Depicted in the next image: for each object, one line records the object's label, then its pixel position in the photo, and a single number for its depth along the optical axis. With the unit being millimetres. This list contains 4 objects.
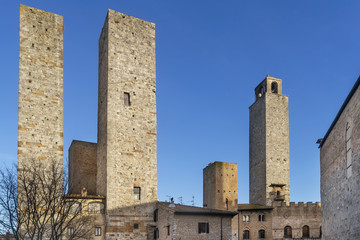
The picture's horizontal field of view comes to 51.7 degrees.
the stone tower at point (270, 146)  40281
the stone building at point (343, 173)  14820
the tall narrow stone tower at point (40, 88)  24688
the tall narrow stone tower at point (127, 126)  25734
